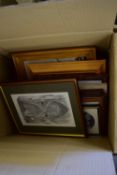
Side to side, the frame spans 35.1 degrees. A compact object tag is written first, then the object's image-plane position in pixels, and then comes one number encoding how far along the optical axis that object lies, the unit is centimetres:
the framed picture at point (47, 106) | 72
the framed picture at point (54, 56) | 72
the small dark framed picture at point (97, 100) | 75
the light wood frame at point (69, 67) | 72
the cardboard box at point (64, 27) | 44
